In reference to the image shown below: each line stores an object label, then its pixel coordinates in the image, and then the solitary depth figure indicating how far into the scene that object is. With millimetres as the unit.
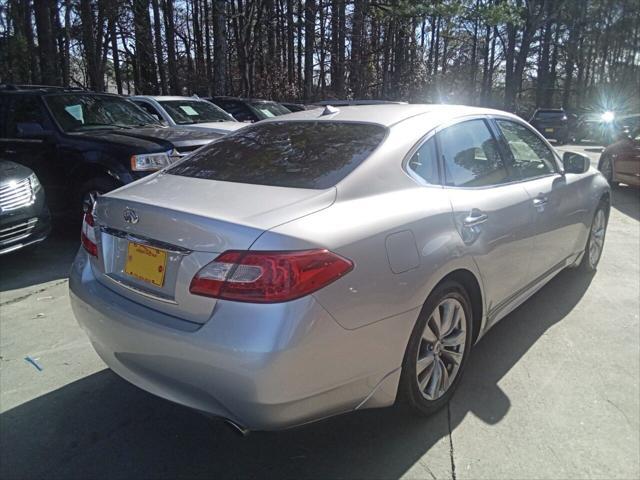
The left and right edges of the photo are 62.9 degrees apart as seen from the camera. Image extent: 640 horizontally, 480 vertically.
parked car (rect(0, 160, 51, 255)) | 4750
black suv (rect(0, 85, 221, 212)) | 5758
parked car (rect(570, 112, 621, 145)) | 22814
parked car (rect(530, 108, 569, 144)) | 24844
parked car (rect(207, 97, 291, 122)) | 11516
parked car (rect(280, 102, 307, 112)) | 14121
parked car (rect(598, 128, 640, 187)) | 9297
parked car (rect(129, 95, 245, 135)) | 8798
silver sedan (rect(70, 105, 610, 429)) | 1990
